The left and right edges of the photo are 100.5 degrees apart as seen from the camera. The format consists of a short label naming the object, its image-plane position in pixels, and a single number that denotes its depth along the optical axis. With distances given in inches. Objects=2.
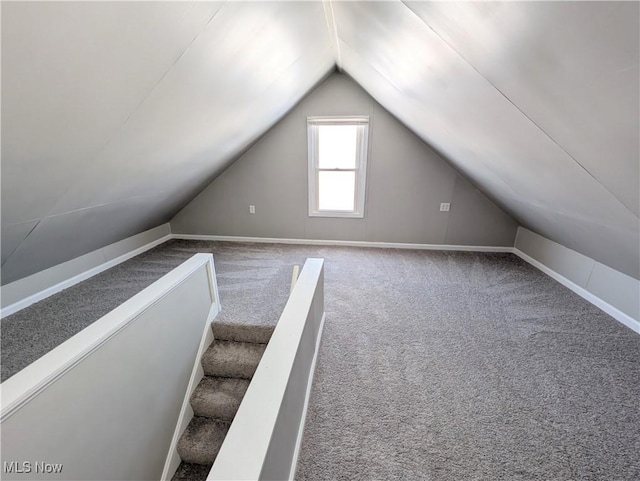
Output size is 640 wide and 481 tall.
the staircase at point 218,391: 72.7
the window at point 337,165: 131.3
